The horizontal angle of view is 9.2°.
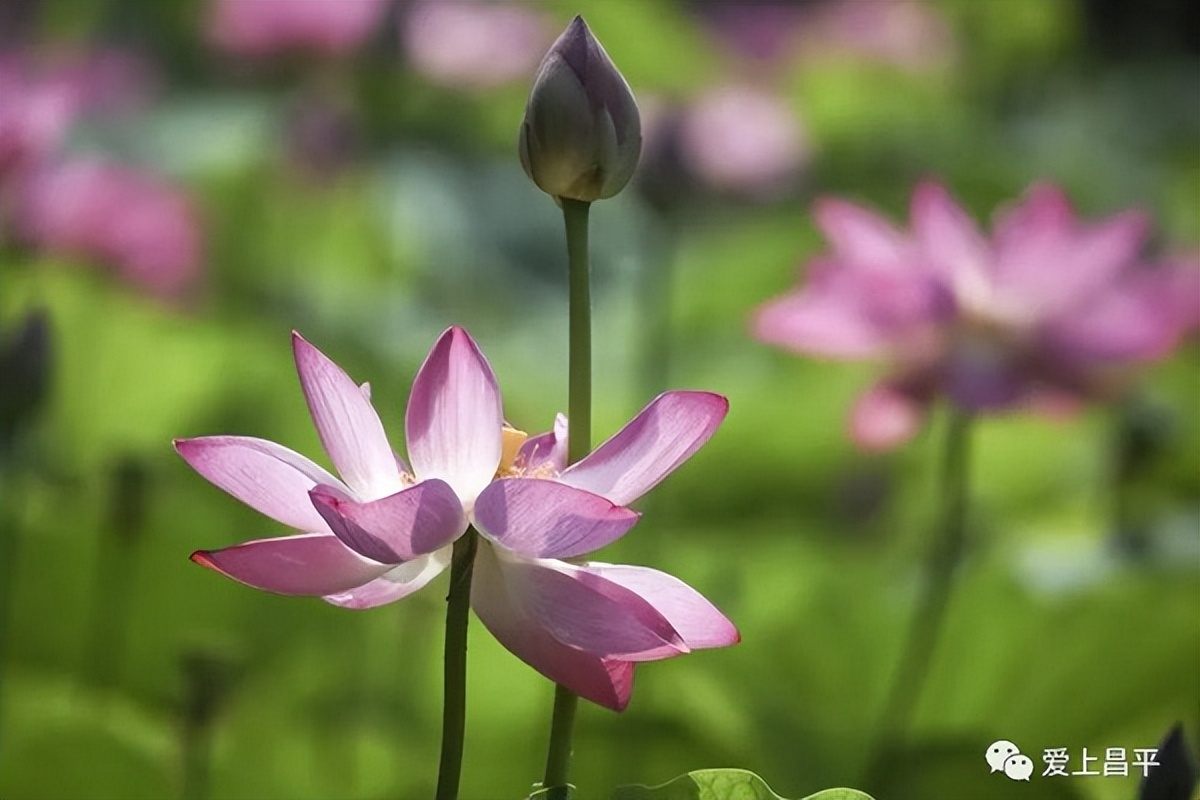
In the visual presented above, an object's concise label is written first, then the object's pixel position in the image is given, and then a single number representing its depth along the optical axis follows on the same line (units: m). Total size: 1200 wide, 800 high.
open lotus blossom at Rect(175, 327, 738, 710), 2.67
